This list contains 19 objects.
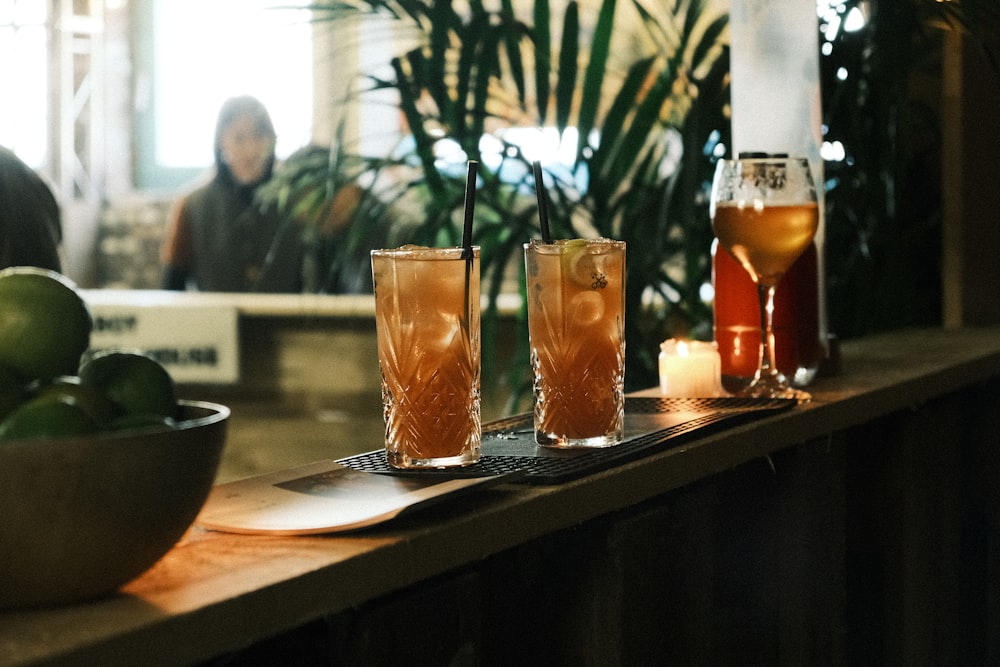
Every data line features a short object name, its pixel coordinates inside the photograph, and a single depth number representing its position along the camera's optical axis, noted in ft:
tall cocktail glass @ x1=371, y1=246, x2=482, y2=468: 4.73
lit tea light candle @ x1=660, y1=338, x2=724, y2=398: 6.05
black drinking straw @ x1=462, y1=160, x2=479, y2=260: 4.66
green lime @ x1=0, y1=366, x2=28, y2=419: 3.79
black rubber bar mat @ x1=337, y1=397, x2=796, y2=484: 4.71
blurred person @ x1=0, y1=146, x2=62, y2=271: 9.13
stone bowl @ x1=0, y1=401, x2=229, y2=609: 3.66
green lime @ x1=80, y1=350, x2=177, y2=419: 3.89
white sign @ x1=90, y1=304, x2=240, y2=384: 18.14
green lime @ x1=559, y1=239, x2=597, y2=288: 5.00
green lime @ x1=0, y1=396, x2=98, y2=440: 3.69
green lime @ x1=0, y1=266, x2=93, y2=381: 3.91
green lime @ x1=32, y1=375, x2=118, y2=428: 3.80
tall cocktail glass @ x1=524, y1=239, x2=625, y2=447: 5.03
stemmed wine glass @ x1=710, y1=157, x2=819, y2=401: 5.92
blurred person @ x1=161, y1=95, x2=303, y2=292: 18.93
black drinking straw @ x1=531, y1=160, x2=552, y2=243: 4.90
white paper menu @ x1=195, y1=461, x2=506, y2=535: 4.21
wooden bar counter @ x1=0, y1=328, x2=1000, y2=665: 3.86
